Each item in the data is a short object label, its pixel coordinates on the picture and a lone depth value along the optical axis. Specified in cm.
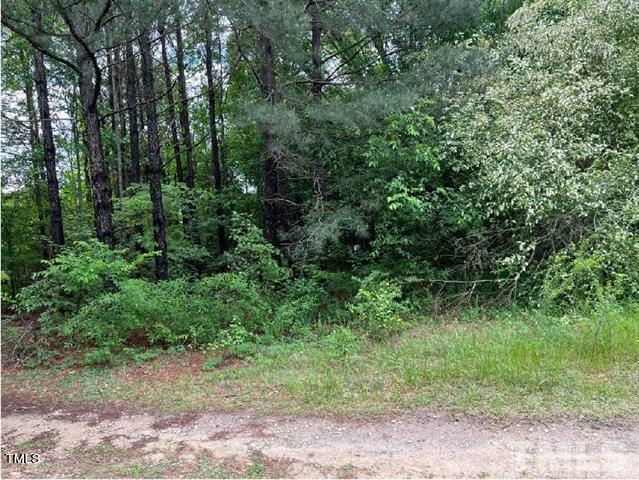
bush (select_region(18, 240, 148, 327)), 583
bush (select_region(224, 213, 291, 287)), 753
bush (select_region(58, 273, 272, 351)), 585
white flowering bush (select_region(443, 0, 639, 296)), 578
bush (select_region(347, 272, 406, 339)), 587
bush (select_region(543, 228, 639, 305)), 533
